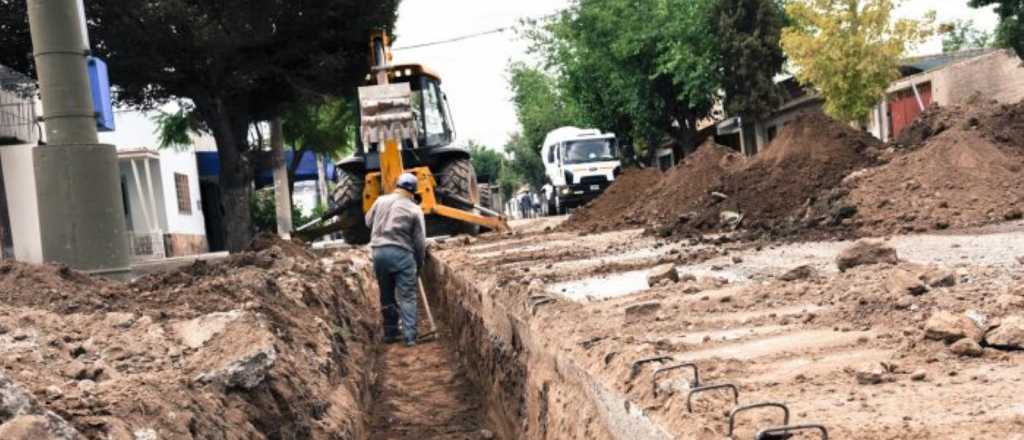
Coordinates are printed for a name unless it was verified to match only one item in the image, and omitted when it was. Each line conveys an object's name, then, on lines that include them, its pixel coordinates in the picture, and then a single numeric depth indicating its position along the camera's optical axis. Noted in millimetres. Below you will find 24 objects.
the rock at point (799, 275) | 5593
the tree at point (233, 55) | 15078
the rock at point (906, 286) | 4340
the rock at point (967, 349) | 3213
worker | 9320
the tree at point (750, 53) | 27141
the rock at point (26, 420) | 2506
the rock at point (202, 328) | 4809
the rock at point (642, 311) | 4867
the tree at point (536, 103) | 52219
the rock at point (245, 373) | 4203
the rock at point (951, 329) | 3322
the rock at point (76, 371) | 3664
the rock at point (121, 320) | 4988
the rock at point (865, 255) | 5590
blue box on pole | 8844
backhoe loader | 14195
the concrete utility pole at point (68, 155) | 6922
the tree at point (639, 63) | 28016
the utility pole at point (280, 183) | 23672
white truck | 31375
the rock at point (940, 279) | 4500
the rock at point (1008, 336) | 3215
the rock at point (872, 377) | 3057
